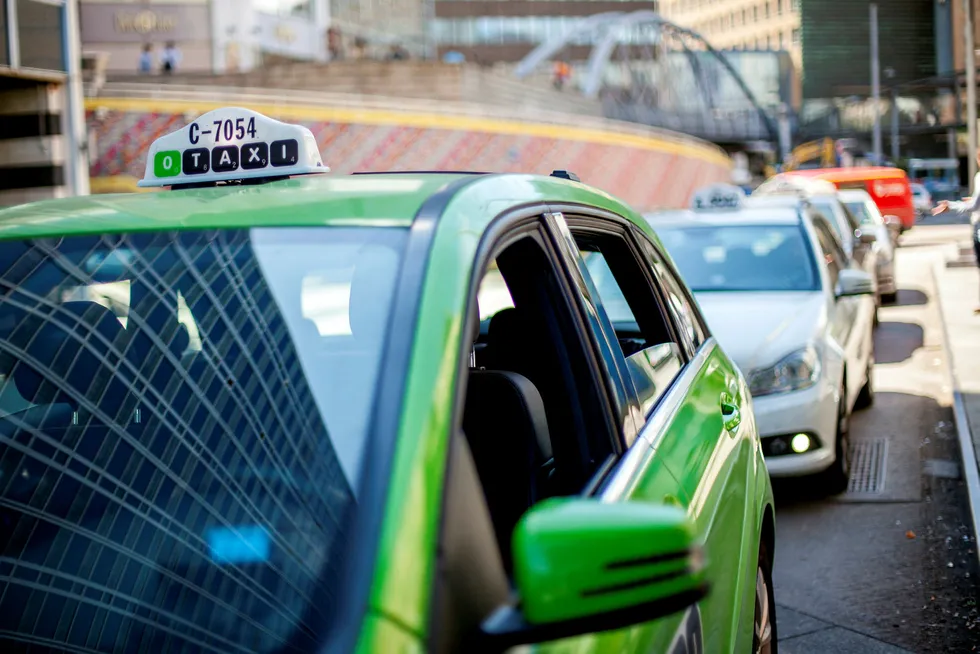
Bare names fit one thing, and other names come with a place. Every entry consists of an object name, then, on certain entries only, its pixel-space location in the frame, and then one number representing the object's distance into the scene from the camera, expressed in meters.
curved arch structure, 73.44
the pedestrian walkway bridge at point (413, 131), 31.30
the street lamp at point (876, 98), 66.38
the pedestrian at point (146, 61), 41.06
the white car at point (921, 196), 48.01
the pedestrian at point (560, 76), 55.22
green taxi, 1.52
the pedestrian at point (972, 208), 12.64
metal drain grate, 7.09
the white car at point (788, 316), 6.55
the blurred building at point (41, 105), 18.41
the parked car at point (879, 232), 15.76
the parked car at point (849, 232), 12.61
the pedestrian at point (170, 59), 40.06
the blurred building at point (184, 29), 57.81
